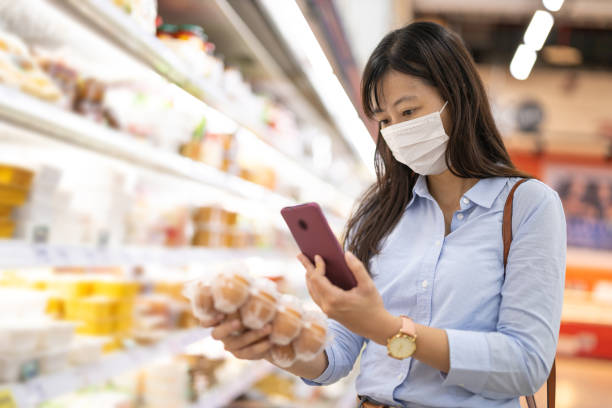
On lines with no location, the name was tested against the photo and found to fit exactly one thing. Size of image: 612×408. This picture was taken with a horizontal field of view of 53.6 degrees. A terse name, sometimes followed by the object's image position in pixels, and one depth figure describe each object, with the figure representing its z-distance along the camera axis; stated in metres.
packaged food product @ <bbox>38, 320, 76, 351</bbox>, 1.83
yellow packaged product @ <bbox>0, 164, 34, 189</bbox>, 1.66
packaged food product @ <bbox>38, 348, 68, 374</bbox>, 1.80
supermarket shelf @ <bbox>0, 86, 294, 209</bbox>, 1.50
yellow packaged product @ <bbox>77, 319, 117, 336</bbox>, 2.16
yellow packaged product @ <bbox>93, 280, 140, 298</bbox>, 2.31
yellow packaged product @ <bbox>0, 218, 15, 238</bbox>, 1.62
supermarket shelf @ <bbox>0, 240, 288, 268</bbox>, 1.51
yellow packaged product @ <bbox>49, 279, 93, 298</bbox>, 2.21
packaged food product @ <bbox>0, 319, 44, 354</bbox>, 1.70
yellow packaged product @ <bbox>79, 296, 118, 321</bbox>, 2.18
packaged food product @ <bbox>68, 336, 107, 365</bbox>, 1.92
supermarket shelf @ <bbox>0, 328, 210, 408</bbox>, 1.64
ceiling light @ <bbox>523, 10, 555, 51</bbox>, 6.44
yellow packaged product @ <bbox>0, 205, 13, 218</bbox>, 1.64
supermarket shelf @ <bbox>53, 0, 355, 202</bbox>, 1.75
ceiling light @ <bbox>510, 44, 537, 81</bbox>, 8.02
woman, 1.12
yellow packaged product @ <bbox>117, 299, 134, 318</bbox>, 2.34
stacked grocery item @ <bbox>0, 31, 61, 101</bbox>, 1.56
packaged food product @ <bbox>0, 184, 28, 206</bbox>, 1.67
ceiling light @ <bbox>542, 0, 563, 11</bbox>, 5.78
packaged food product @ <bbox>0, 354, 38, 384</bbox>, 1.66
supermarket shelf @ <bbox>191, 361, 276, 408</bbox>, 2.72
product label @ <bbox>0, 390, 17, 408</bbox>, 1.54
